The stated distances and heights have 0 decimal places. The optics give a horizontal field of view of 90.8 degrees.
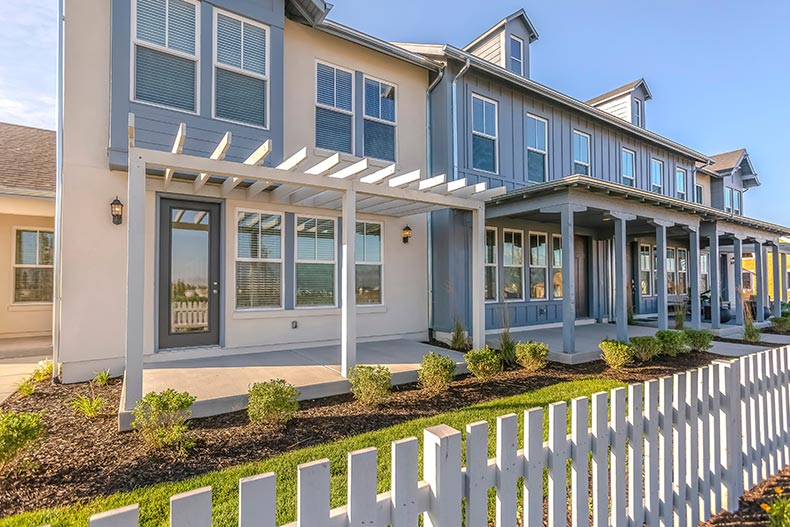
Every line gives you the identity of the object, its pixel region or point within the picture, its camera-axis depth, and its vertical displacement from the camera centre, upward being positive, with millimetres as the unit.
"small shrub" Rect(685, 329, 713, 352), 7836 -1329
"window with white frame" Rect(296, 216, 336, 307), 7594 +313
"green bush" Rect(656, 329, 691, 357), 7293 -1270
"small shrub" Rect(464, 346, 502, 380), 5889 -1331
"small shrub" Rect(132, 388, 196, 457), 3549 -1340
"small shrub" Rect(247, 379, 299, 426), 3988 -1307
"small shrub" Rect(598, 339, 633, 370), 6621 -1347
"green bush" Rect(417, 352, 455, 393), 5270 -1310
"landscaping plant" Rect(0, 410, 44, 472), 2939 -1188
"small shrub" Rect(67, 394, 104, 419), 4305 -1427
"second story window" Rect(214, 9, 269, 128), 6508 +3562
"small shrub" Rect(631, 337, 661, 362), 6982 -1326
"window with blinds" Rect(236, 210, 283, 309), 6949 +333
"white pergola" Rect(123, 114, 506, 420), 4227 +1348
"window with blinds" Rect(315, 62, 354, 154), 7746 +3408
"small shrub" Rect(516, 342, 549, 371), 6383 -1302
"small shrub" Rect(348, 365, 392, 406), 4703 -1314
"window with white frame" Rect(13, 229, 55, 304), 9094 +359
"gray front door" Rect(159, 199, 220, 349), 6340 +80
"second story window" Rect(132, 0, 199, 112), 5871 +3521
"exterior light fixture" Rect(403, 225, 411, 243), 8648 +992
